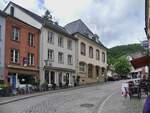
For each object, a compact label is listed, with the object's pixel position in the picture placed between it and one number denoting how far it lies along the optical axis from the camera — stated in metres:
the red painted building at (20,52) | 13.20
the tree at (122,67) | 36.56
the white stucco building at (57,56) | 16.02
